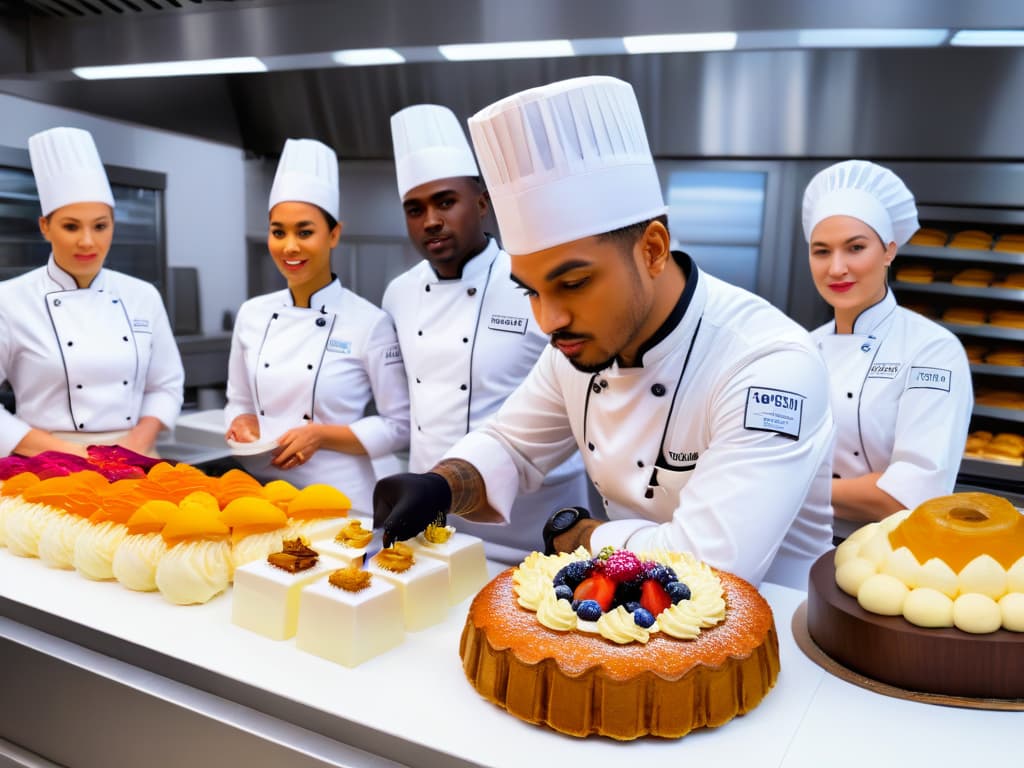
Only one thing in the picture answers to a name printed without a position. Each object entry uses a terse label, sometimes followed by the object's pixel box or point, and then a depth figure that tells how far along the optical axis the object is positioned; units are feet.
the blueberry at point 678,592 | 3.59
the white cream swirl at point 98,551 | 4.59
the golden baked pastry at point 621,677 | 3.09
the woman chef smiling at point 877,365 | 6.93
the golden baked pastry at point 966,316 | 11.07
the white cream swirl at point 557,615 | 3.41
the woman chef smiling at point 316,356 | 8.10
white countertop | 3.01
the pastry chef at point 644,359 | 4.41
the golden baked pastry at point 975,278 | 11.04
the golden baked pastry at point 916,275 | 11.18
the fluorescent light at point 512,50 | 6.75
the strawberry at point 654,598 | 3.52
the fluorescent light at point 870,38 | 6.26
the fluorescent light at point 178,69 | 7.79
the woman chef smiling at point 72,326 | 8.36
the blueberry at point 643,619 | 3.38
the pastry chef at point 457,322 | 7.97
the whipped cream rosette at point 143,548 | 4.43
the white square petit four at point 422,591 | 4.00
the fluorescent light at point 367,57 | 7.20
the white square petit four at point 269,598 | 3.91
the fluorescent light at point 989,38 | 6.16
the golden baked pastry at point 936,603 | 3.38
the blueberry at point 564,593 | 3.63
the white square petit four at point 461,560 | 4.41
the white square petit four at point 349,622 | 3.64
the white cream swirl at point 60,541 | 4.80
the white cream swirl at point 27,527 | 4.99
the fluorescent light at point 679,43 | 6.41
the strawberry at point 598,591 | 3.58
